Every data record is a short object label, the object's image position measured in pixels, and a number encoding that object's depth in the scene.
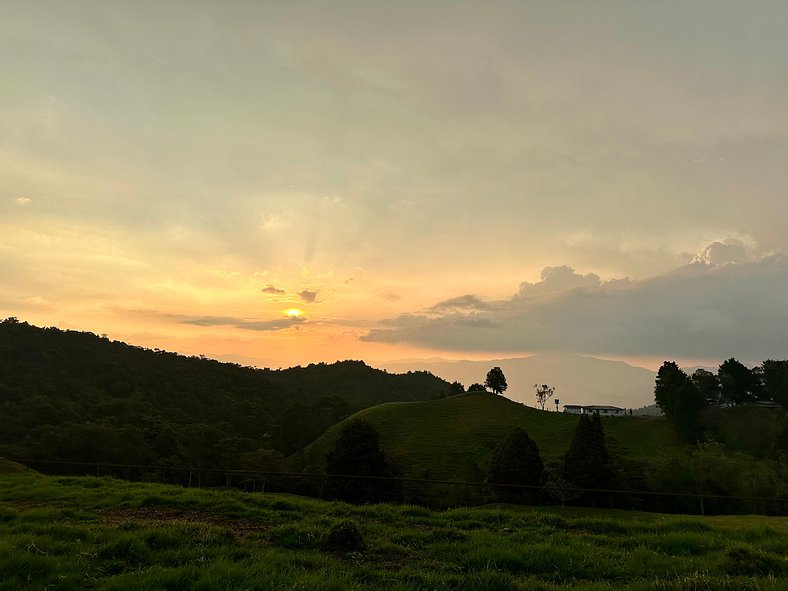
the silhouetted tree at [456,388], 185.38
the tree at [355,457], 58.34
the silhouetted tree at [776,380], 117.12
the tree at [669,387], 113.83
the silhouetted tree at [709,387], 121.81
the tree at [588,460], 60.17
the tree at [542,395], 195.05
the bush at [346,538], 9.95
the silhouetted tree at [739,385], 121.38
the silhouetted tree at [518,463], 62.84
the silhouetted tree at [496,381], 159.38
